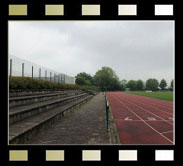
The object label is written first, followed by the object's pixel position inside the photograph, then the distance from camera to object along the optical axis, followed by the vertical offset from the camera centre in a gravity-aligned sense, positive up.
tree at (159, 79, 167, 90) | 89.05 -0.81
